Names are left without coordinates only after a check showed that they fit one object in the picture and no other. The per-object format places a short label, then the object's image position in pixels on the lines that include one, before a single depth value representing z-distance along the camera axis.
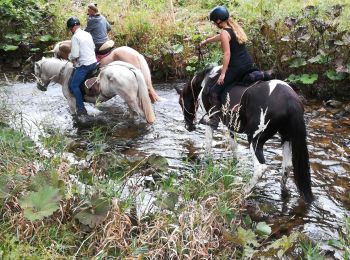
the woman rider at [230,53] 5.73
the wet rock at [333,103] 8.51
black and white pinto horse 5.01
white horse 7.77
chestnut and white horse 8.67
